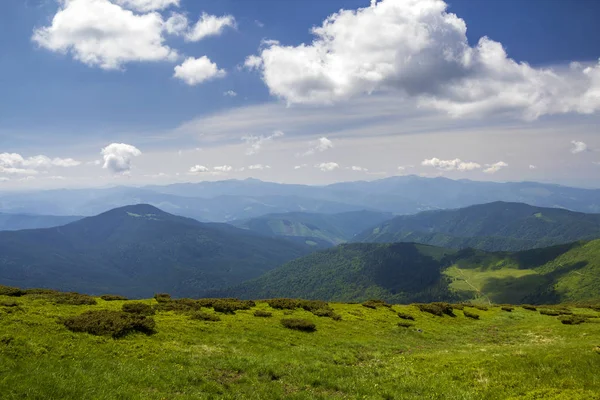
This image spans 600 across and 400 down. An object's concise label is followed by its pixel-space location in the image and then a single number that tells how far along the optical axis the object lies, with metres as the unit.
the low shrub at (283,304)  39.38
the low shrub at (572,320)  42.38
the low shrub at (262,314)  33.62
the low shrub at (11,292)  28.64
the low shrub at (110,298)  35.81
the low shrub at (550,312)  51.97
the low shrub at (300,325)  30.20
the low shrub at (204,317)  29.09
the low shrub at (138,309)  28.27
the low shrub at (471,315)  48.25
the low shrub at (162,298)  36.78
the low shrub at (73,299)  28.17
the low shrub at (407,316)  41.70
